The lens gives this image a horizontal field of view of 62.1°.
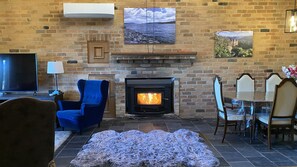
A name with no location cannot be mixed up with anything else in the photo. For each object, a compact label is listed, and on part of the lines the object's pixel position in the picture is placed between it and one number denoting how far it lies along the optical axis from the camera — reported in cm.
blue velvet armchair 431
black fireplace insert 536
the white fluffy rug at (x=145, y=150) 297
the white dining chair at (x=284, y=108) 340
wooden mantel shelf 516
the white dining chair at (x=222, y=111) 381
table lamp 483
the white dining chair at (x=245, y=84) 488
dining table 361
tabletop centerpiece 382
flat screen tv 488
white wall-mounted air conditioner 488
